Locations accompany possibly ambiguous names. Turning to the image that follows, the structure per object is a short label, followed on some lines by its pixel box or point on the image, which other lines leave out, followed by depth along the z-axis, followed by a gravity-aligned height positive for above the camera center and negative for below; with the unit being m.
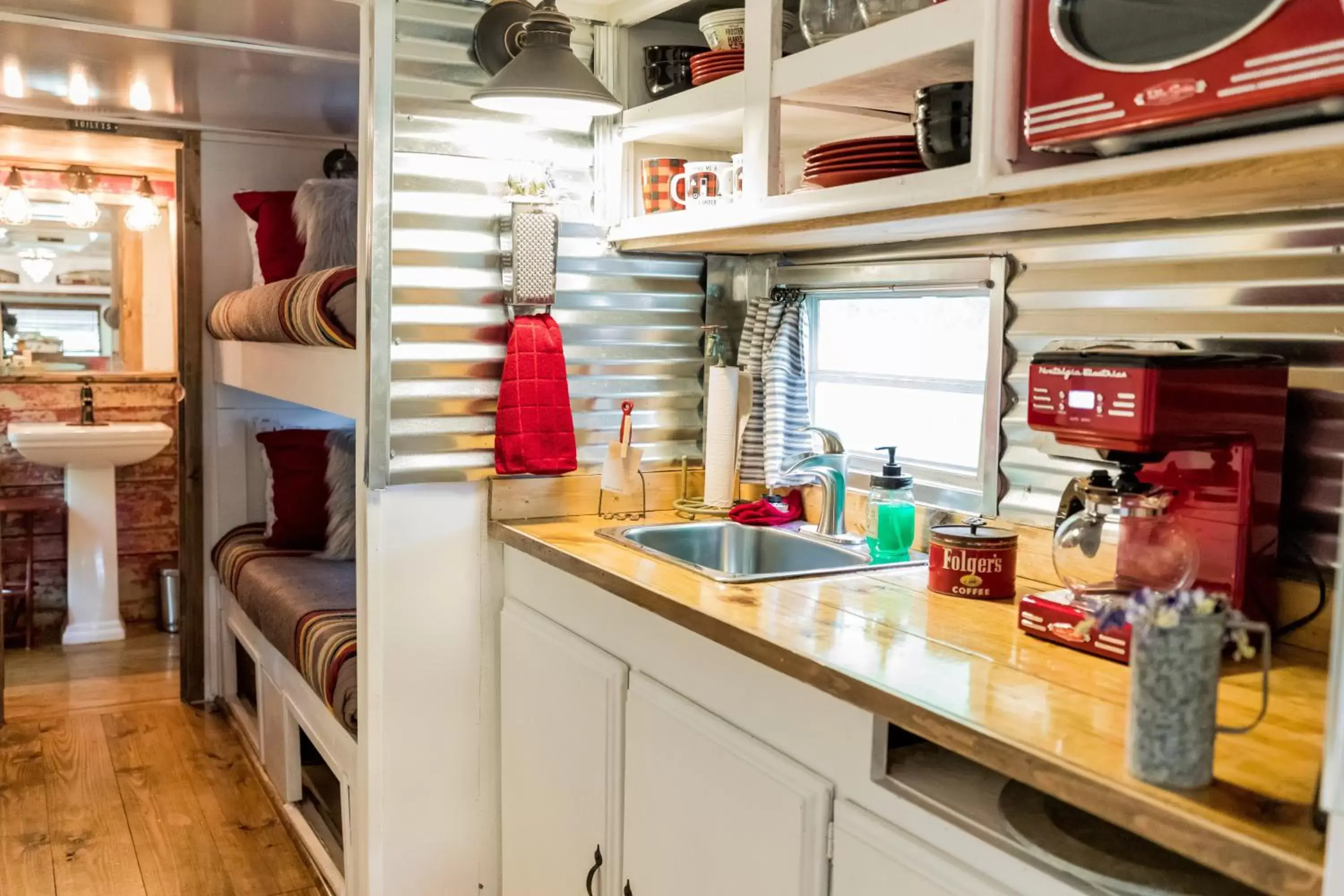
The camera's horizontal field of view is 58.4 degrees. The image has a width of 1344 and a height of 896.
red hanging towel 2.58 -0.13
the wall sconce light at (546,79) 2.17 +0.47
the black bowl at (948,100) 1.74 +0.36
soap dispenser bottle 2.32 -0.32
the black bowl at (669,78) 2.59 +0.58
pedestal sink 4.82 -0.71
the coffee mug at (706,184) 2.41 +0.33
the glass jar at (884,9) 1.89 +0.54
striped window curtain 2.70 -0.09
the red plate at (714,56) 2.33 +0.56
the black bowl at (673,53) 2.59 +0.63
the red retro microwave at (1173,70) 1.21 +0.32
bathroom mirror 5.16 +0.20
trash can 5.38 -1.20
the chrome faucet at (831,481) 2.46 -0.27
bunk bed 2.93 -0.60
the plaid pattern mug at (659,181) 2.61 +0.35
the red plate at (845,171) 1.90 +0.29
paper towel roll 2.74 -0.21
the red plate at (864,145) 1.89 +0.33
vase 1.18 -0.34
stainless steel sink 2.51 -0.44
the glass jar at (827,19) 1.98 +0.55
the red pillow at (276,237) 3.89 +0.32
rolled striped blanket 2.88 +0.06
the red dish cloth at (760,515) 2.64 -0.37
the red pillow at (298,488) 4.04 -0.51
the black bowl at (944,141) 1.75 +0.31
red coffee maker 1.53 -0.14
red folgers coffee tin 1.97 -0.35
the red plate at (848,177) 1.92 +0.28
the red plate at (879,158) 1.89 +0.31
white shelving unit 1.73 +0.44
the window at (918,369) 2.28 -0.04
